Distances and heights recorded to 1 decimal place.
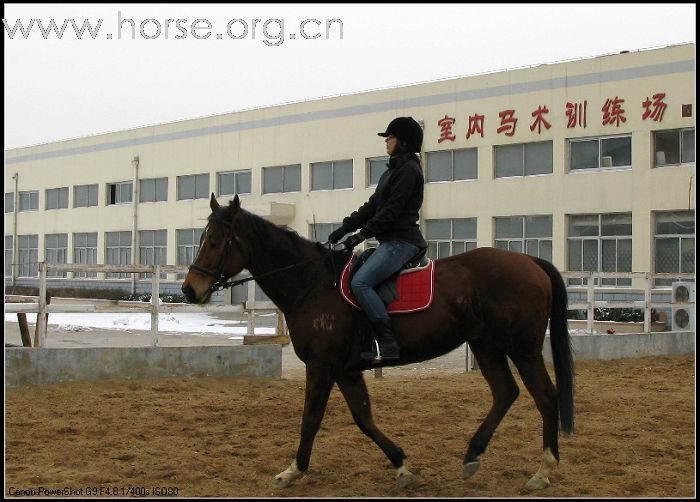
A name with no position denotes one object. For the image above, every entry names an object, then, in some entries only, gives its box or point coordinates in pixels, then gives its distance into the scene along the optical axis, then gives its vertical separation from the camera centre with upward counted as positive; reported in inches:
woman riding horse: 238.2 +13.3
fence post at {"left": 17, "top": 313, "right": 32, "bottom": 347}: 458.3 -33.9
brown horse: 237.3 -13.1
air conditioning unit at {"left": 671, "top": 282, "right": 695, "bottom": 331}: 665.0 -27.1
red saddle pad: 242.8 -5.4
